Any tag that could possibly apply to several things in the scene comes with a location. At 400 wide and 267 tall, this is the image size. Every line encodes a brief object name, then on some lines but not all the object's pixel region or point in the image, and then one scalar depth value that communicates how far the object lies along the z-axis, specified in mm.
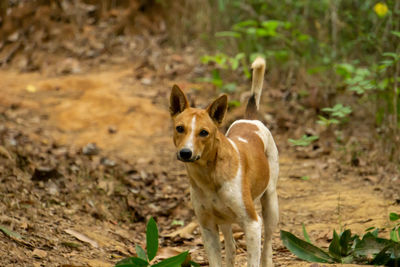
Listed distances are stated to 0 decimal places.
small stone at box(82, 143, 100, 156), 16797
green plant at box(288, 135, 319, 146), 12848
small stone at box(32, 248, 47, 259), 9042
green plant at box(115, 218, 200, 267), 7609
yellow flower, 14039
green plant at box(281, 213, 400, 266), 8680
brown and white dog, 8070
